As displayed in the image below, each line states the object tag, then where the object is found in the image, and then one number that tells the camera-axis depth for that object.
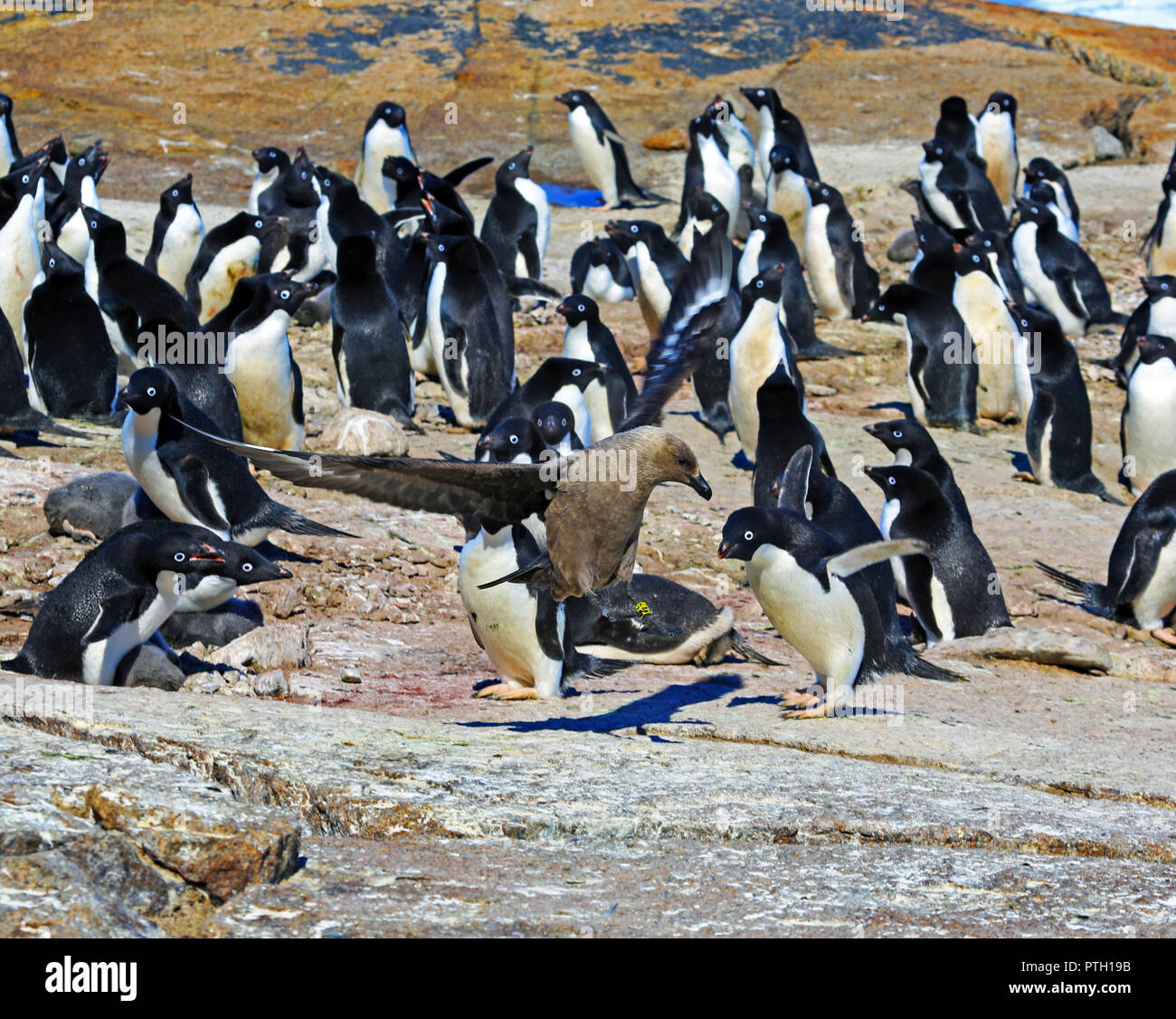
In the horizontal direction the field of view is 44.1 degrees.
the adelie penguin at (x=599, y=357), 9.34
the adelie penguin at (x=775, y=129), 16.28
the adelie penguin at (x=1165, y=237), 14.45
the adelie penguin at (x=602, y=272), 12.90
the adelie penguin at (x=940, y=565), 7.15
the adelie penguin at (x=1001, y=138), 17.72
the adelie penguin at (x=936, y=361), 11.03
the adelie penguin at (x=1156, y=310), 11.20
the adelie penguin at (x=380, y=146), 15.66
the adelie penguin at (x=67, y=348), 8.88
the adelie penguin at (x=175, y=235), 12.46
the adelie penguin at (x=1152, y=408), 9.85
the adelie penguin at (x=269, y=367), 8.64
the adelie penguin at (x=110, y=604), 4.96
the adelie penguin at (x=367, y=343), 9.92
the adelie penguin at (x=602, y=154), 17.08
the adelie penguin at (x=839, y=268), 13.71
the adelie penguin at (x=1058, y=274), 13.57
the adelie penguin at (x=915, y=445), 7.90
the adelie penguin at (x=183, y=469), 6.59
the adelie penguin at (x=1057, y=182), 15.55
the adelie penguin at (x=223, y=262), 11.84
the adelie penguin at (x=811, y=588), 5.27
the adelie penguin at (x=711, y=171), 16.17
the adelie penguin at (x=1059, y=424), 9.91
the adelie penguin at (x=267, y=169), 14.44
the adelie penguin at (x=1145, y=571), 7.36
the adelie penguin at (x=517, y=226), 13.96
